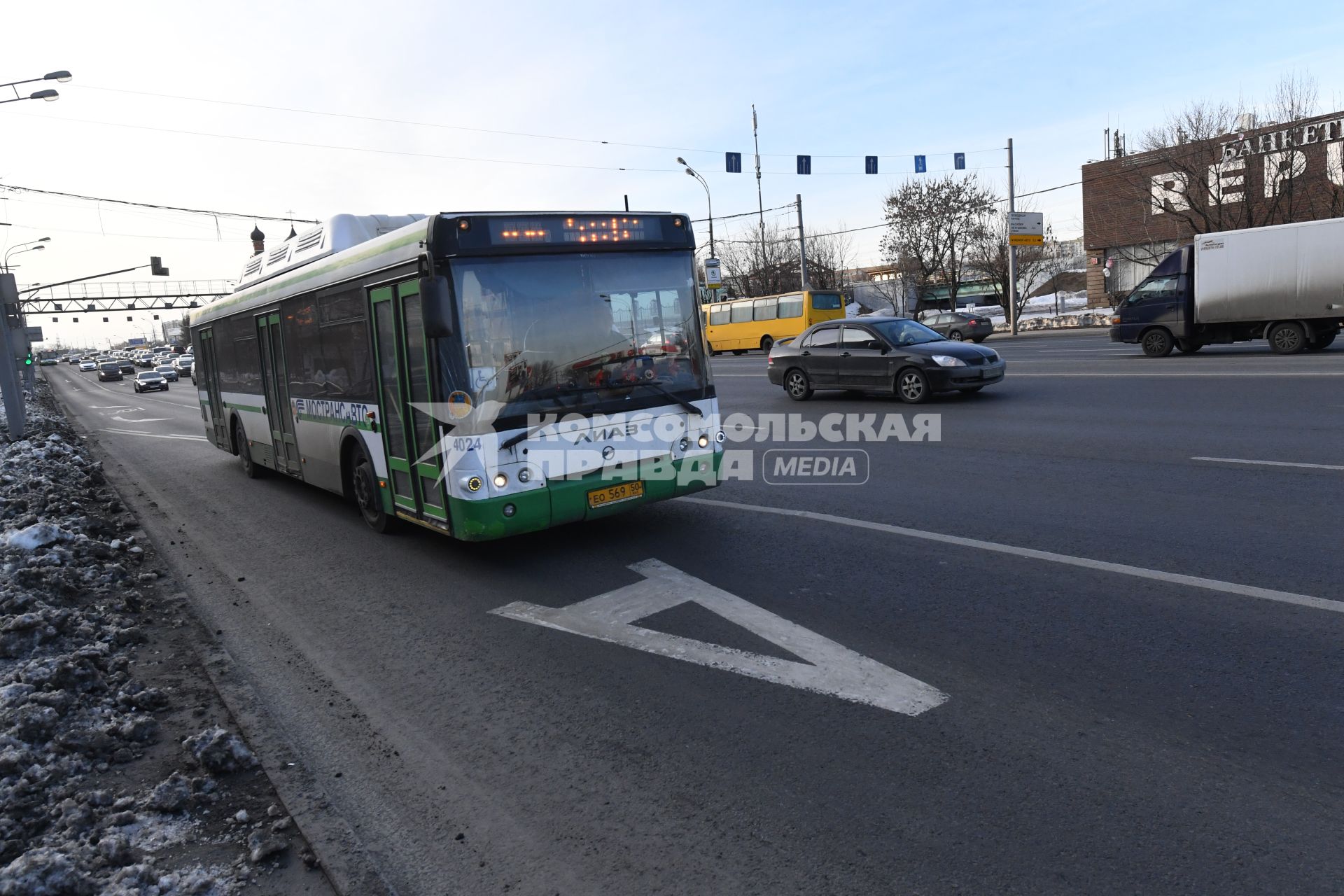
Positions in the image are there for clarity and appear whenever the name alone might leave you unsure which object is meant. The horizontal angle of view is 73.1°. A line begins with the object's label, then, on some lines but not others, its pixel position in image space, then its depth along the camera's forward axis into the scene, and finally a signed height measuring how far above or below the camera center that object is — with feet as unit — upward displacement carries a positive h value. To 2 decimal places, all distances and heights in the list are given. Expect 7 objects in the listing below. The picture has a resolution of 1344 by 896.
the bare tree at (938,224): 179.83 +16.94
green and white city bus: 21.17 -0.54
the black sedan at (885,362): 50.98 -2.80
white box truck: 63.26 -0.71
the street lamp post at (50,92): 65.00 +21.23
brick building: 111.45 +13.59
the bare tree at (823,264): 217.56 +13.58
